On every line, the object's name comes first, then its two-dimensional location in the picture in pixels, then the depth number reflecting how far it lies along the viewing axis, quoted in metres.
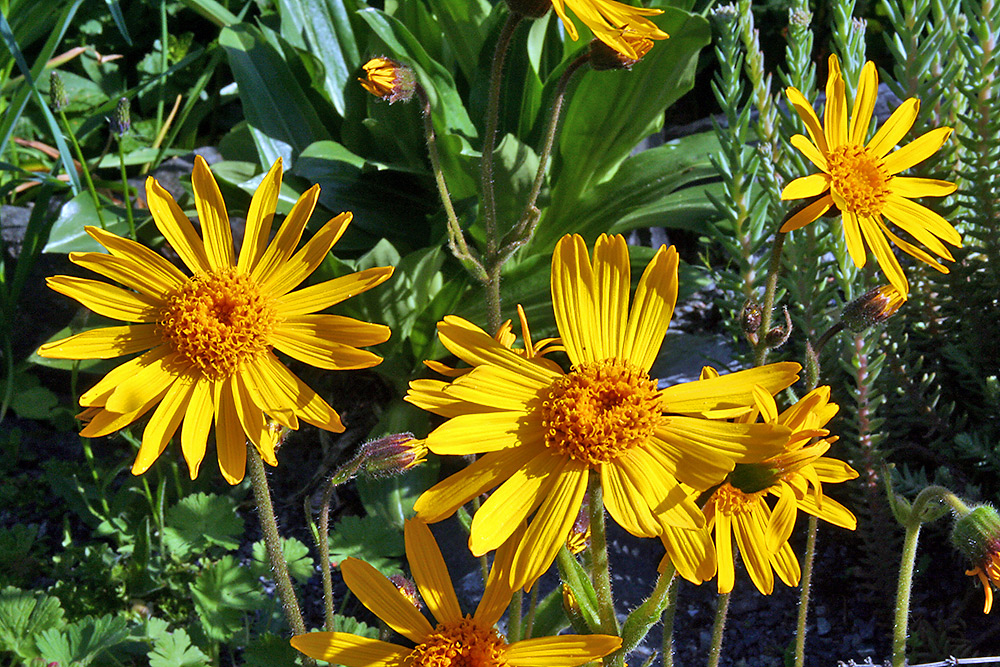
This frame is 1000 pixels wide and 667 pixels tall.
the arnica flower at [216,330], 0.52
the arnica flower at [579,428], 0.49
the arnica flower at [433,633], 0.50
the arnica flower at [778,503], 0.50
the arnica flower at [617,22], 0.54
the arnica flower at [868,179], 0.53
